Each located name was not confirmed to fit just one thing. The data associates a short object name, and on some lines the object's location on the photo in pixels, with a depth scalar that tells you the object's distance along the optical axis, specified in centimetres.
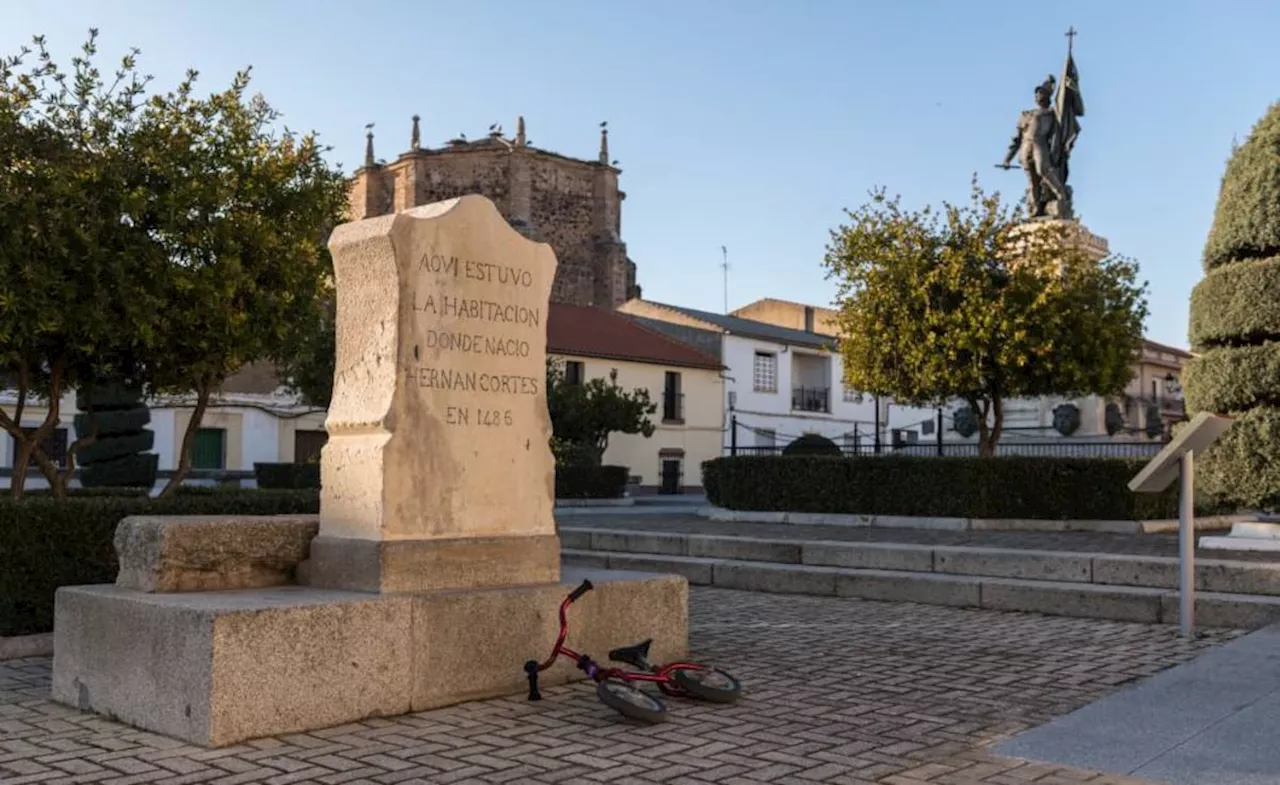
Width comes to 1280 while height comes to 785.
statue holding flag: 2445
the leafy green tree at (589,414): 3272
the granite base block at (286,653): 516
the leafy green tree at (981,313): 1825
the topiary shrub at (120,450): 2816
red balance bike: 565
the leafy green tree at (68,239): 857
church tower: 6250
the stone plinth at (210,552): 592
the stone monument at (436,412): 620
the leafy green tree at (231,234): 941
